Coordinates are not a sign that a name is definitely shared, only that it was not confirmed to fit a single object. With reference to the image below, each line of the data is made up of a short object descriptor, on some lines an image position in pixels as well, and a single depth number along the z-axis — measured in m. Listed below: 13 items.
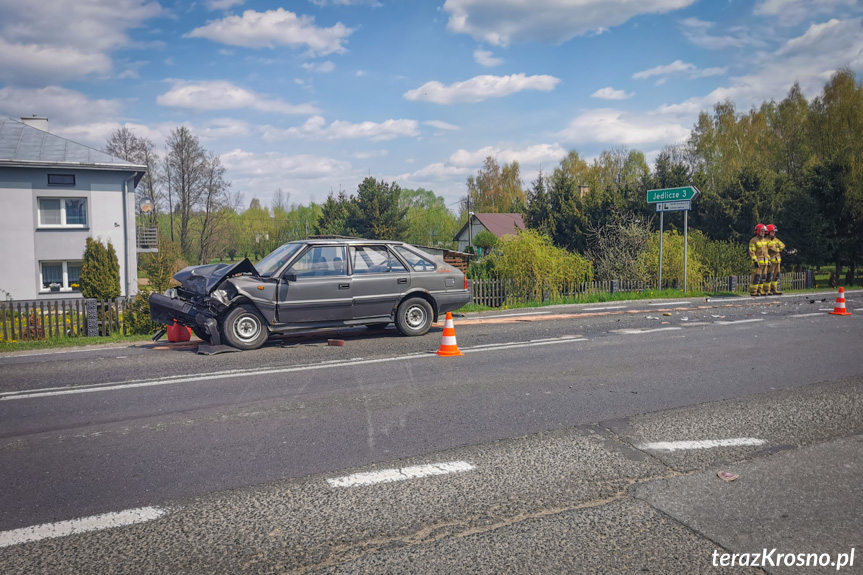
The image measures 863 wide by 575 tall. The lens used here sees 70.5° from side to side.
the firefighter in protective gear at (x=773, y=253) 21.14
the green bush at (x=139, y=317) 12.57
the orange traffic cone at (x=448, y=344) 9.06
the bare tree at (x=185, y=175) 56.00
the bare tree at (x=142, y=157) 52.97
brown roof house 65.25
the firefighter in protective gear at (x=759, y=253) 20.97
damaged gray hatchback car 9.41
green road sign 20.94
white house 26.61
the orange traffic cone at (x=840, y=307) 14.52
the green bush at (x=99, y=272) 23.38
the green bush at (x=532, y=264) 19.47
